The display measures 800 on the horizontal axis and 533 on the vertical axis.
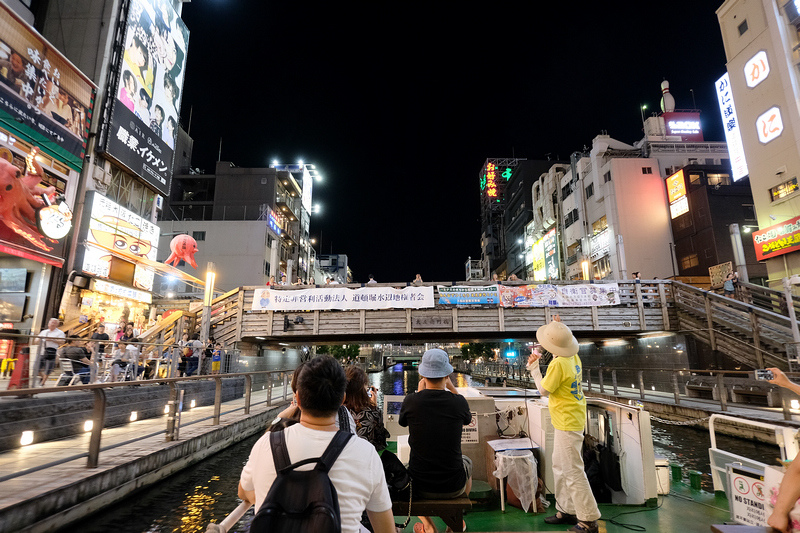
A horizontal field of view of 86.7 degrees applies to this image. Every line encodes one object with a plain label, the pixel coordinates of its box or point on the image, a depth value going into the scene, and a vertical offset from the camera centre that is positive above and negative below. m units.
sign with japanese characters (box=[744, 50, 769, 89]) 22.61 +15.07
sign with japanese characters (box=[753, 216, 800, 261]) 20.47 +5.55
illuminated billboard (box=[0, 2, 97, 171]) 14.85 +10.28
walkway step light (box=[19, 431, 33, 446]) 7.04 -1.28
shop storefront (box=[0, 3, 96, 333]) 14.75 +7.33
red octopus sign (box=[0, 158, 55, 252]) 14.44 +5.62
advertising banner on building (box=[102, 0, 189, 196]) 20.94 +14.16
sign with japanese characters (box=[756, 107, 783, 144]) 21.70 +11.62
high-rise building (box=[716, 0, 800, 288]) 20.92 +12.28
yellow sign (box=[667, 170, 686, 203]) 32.28 +12.67
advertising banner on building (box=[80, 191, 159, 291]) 18.76 +5.84
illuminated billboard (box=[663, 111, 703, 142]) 39.47 +20.95
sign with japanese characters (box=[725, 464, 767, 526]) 3.69 -1.28
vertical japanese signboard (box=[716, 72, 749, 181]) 24.72 +13.04
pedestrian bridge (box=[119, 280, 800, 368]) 19.59 +1.68
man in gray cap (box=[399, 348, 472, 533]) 3.65 -0.73
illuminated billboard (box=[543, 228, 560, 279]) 46.00 +10.80
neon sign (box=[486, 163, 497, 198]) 77.44 +31.32
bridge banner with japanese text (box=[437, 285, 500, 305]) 20.05 +2.77
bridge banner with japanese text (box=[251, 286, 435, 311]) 19.77 +2.67
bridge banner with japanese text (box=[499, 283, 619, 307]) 19.73 +2.70
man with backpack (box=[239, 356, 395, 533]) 1.64 -0.49
